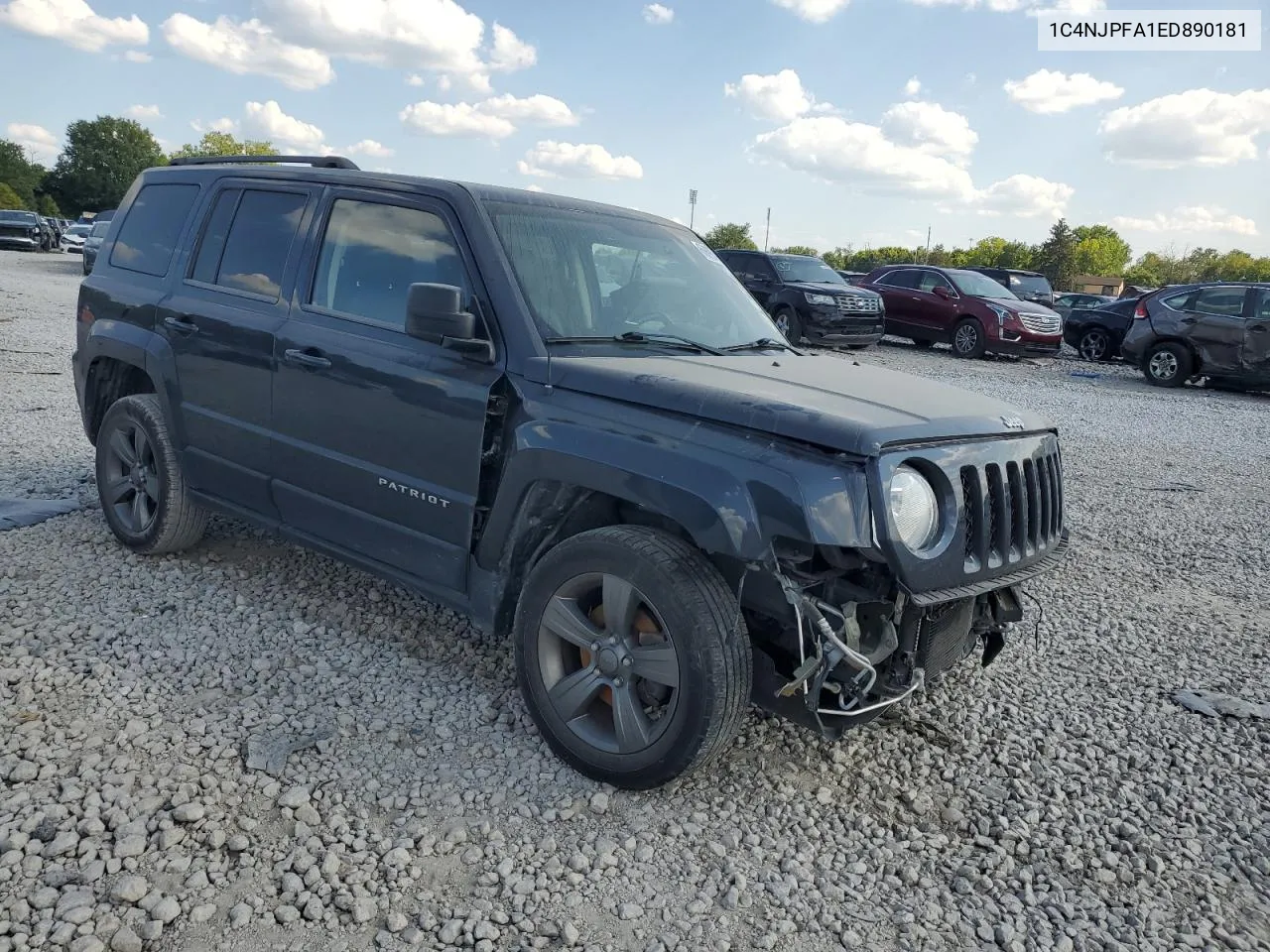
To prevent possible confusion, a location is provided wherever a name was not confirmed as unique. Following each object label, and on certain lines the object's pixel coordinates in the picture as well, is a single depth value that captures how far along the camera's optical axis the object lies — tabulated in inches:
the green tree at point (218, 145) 4153.8
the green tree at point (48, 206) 3388.3
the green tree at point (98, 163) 3627.0
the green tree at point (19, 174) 3513.8
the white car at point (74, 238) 1512.9
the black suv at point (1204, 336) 573.6
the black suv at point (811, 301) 662.5
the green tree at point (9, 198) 3013.0
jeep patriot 109.6
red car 699.4
